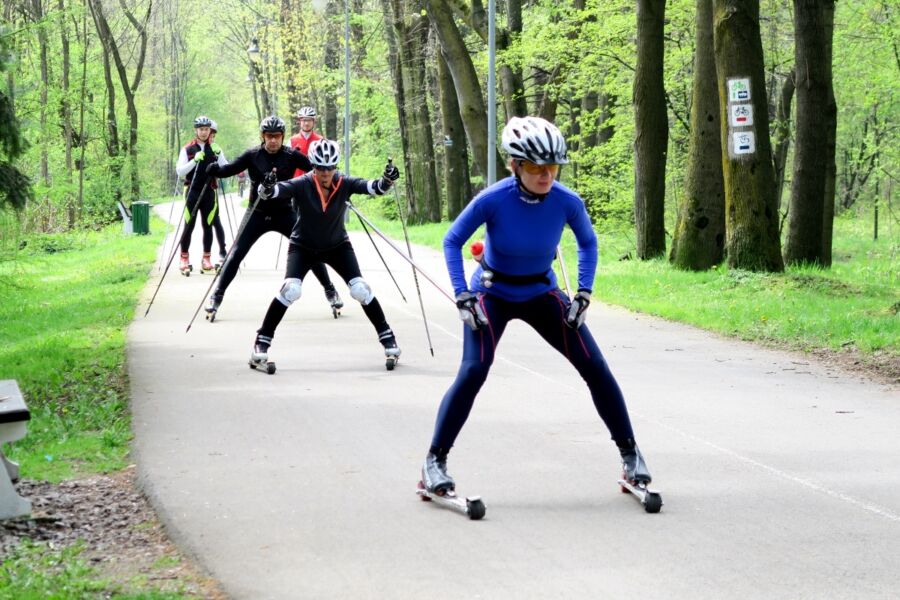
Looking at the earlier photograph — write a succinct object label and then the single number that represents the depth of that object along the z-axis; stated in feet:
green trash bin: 127.95
